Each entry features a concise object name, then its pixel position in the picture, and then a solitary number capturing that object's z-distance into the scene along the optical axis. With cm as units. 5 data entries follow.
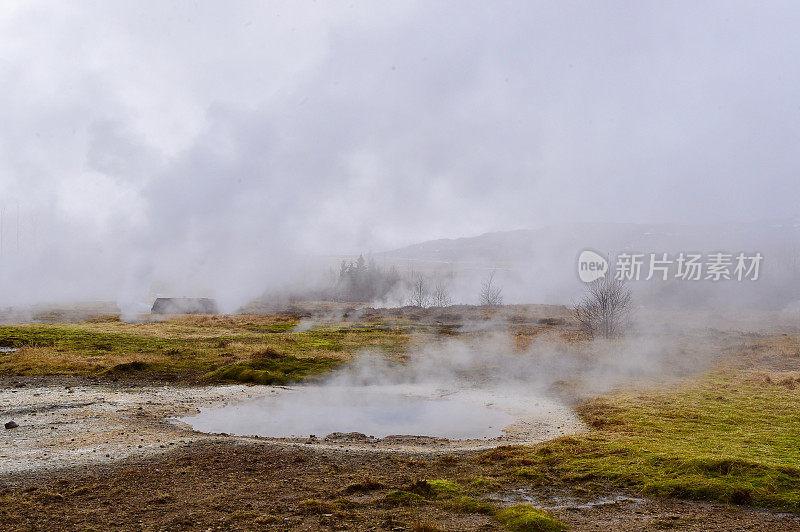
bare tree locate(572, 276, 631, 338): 4450
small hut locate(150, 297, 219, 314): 9181
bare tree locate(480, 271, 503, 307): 10654
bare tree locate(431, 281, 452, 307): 11176
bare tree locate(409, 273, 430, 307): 11051
